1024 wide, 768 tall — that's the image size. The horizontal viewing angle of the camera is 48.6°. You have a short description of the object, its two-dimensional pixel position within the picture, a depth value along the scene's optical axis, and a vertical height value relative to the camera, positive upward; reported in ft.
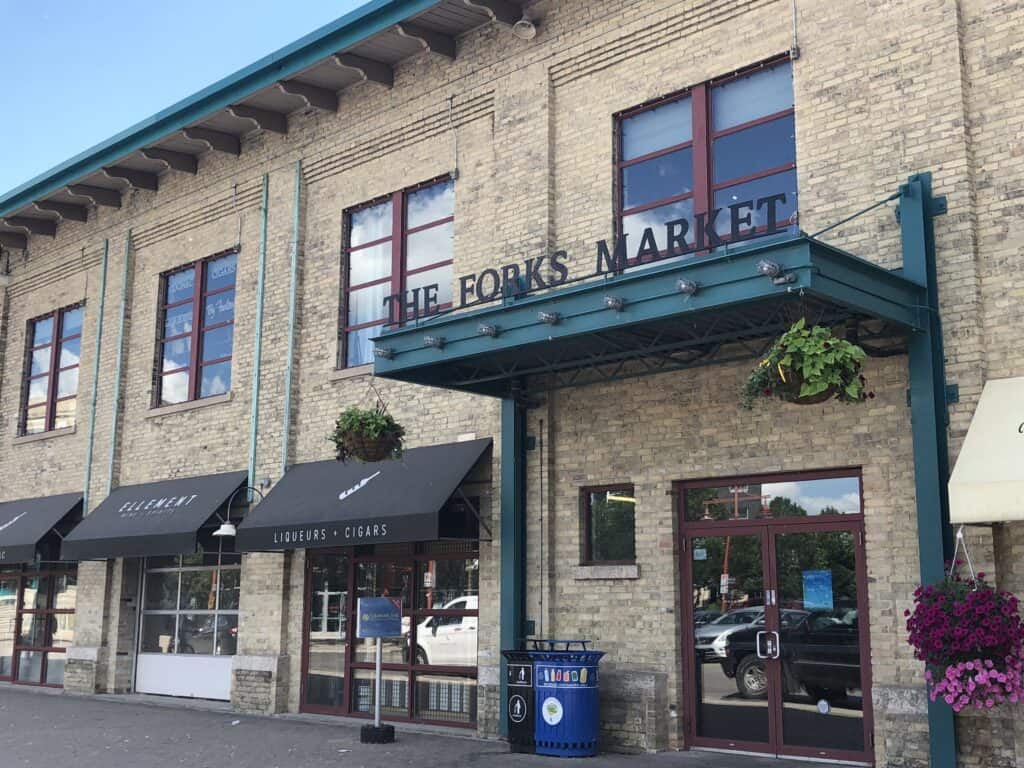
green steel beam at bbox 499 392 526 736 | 42.19 +2.68
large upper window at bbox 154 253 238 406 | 59.31 +14.08
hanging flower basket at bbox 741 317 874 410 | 29.25 +6.06
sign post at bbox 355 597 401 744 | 41.96 -1.02
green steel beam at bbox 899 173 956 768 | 31.19 +5.30
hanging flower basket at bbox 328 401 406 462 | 41.83 +6.00
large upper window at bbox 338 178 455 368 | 49.67 +15.25
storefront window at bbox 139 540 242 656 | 56.54 -0.29
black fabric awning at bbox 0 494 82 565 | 62.08 +4.14
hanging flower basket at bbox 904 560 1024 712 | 28.89 -1.08
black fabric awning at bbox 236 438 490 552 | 42.96 +3.91
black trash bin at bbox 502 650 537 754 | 38.70 -3.44
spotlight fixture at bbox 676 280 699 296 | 31.86 +8.70
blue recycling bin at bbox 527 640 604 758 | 37.68 -3.36
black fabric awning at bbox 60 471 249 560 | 53.11 +3.83
